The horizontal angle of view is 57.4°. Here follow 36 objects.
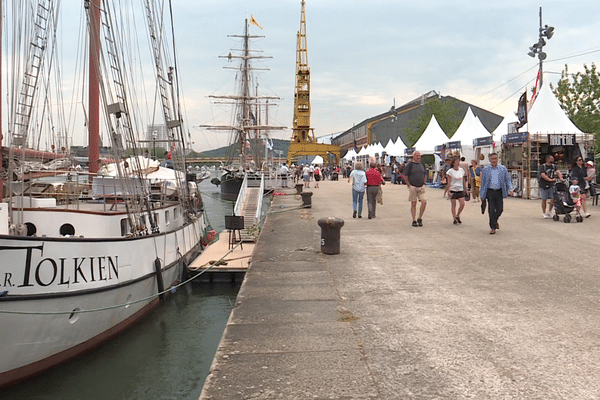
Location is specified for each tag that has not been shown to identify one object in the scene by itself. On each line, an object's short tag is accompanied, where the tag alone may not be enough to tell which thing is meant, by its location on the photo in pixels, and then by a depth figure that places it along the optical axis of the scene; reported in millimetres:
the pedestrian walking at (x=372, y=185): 15359
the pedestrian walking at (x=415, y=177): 13094
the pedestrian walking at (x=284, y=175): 42100
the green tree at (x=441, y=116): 53000
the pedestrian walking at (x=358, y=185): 15469
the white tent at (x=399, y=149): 42219
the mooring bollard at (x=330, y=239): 9680
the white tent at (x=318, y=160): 70562
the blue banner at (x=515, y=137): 21766
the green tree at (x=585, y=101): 30328
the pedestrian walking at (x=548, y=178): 13703
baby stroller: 13141
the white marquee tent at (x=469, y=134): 28984
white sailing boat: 6609
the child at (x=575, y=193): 13039
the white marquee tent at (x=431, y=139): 34062
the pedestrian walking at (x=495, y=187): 11664
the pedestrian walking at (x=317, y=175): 39125
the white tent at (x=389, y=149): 43519
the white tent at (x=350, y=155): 65088
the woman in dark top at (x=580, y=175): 13609
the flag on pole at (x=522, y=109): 21562
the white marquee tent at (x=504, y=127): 25180
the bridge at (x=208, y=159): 87738
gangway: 16328
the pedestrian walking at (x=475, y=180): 20500
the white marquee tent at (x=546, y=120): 21766
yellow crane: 67625
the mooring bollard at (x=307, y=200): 21109
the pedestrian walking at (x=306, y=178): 39475
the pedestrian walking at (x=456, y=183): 13062
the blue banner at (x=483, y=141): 25014
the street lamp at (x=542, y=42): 24562
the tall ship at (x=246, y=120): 64688
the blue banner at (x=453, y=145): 28844
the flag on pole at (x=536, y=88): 22759
